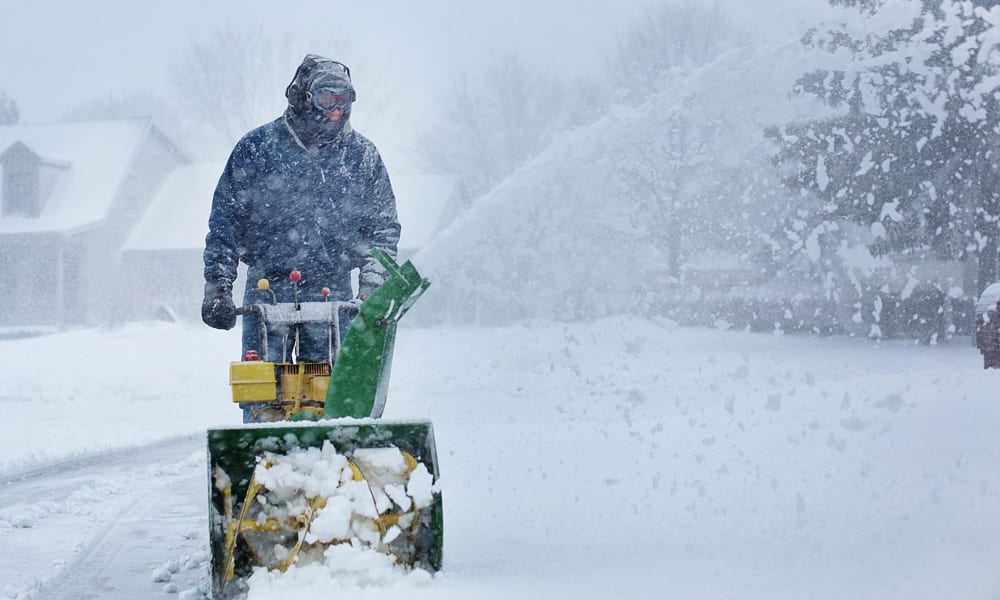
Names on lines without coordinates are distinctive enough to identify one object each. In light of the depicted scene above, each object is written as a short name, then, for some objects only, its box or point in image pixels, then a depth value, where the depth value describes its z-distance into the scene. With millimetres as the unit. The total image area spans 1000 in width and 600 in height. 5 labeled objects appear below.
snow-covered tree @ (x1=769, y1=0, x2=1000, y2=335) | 16328
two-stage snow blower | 3545
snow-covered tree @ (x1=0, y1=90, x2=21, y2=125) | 58344
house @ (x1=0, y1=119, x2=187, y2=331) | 33125
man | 4539
